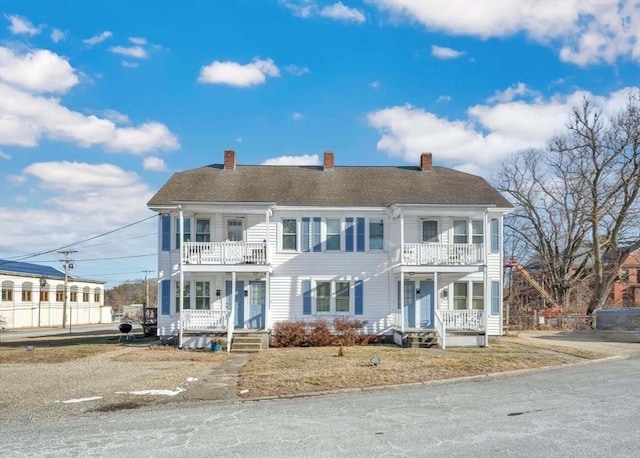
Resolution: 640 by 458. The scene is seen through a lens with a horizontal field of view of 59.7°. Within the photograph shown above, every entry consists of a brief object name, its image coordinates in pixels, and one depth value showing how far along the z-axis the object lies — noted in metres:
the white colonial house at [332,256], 23.53
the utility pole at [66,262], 68.19
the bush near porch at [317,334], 22.92
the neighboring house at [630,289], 58.94
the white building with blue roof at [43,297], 62.75
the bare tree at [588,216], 35.66
